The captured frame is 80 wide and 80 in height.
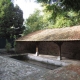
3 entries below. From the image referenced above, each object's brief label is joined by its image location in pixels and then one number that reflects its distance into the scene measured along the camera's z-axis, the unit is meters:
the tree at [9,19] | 13.89
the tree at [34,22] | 16.29
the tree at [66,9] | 4.49
